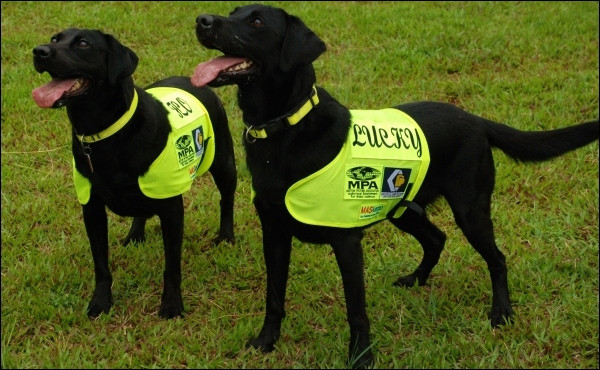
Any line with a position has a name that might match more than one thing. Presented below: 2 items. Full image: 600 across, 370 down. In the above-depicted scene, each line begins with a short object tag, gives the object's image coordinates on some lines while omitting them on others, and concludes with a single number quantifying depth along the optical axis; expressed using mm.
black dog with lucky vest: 3297
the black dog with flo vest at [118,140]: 3748
